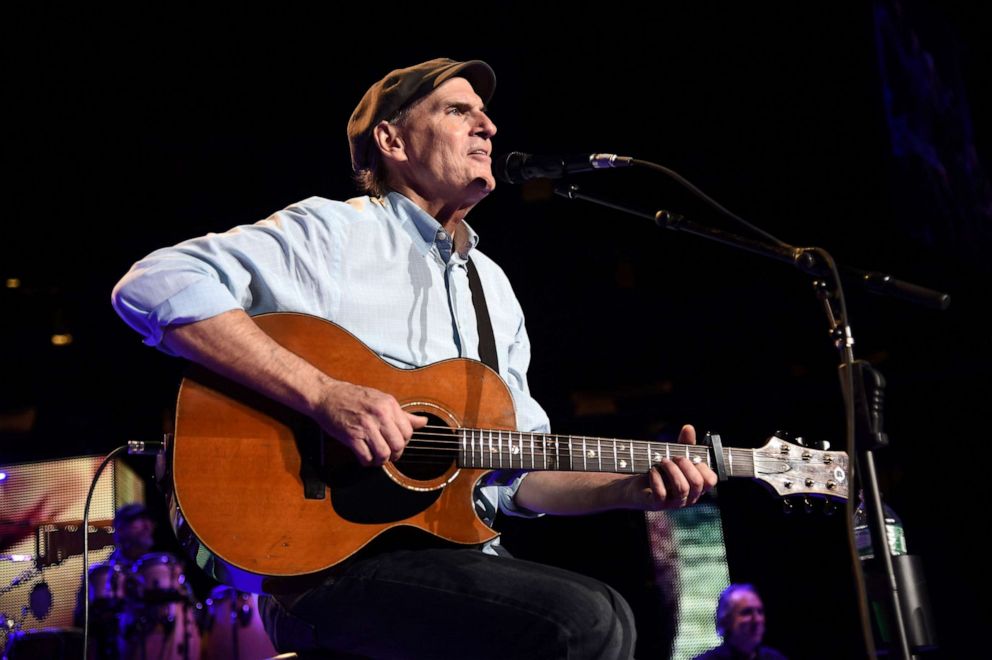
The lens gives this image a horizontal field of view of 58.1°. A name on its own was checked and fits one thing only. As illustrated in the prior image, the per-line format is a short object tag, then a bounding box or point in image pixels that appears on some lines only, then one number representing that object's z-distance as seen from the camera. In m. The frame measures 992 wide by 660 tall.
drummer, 8.27
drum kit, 7.72
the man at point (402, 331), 2.49
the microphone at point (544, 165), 3.06
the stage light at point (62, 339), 9.32
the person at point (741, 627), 8.54
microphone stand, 2.29
